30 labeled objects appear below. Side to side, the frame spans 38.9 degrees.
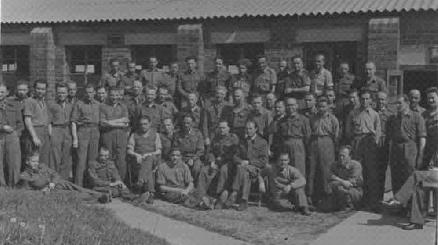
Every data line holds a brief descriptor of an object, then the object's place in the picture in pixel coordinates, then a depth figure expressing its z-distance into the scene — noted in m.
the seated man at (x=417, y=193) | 7.39
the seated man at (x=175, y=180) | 8.99
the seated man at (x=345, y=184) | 8.45
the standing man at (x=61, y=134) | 9.39
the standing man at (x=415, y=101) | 8.62
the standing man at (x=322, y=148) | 8.89
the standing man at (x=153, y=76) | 11.57
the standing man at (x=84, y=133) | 9.47
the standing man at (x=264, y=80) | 10.86
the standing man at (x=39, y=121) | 9.09
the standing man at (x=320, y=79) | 10.48
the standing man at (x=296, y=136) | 8.93
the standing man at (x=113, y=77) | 11.54
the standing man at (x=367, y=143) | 8.68
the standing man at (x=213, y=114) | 9.87
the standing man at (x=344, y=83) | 10.17
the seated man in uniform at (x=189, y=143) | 9.46
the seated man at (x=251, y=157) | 8.88
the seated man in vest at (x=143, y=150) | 9.26
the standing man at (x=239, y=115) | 9.55
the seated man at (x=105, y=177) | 9.08
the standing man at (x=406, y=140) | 8.18
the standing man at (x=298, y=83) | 10.39
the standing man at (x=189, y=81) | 11.45
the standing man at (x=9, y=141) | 8.97
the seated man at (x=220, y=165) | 9.01
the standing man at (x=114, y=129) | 9.55
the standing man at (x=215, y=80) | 11.16
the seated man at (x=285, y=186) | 8.55
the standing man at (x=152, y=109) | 9.91
